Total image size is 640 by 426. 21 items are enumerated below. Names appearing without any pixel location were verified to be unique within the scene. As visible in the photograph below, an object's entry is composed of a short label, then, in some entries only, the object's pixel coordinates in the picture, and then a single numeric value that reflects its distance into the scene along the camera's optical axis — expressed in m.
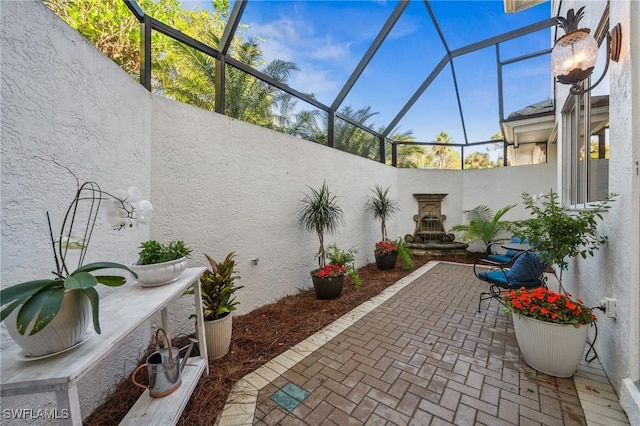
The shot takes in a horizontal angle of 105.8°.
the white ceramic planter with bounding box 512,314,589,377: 1.92
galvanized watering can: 1.62
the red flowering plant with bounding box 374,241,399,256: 5.48
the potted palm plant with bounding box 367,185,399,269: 5.50
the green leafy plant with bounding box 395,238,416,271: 5.45
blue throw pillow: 3.01
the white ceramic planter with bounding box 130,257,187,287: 1.58
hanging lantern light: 1.88
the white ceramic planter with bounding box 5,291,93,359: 0.93
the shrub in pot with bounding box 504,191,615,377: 1.93
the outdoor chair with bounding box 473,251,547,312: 3.01
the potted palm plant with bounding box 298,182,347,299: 3.72
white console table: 0.84
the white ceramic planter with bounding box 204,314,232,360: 2.26
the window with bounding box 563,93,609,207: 2.33
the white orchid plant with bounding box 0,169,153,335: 0.84
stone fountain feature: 7.07
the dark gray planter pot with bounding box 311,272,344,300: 3.69
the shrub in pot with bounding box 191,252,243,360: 2.27
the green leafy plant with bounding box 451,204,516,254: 6.35
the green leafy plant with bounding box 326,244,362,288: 4.22
